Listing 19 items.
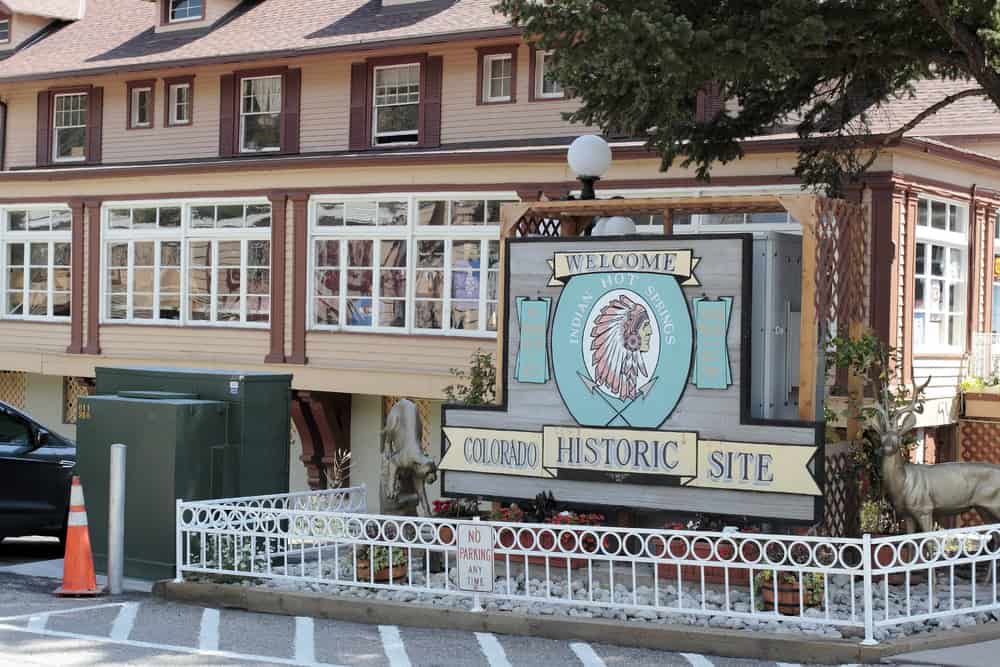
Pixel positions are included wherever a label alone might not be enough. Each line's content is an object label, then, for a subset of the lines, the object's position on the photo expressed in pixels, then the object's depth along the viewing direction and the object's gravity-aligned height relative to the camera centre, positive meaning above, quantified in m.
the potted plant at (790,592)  10.75 -1.86
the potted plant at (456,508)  13.78 -1.62
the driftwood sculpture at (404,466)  13.38 -1.18
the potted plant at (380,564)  12.36 -1.93
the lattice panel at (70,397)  26.73 -1.16
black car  15.48 -1.54
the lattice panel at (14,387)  27.50 -1.01
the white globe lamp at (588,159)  13.34 +1.67
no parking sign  11.31 -1.71
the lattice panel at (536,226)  13.51 +1.07
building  19.12 +2.04
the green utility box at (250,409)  13.53 -0.69
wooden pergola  11.55 +0.94
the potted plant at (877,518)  12.61 -1.55
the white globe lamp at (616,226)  13.30 +1.04
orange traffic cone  12.51 -1.92
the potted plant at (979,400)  18.95 -0.74
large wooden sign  11.60 -0.47
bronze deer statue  12.01 -1.18
